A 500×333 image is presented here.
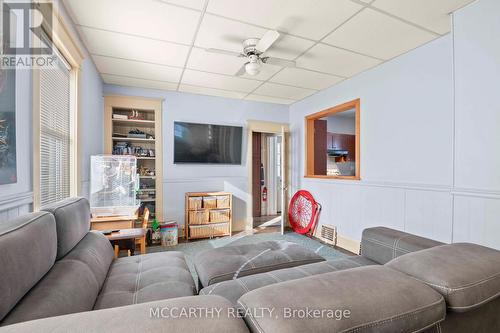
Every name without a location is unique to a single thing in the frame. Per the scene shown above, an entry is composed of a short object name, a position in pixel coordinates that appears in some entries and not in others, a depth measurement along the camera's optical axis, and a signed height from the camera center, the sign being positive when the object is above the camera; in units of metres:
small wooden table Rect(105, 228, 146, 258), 2.28 -0.73
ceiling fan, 2.24 +1.18
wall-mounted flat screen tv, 4.04 +0.40
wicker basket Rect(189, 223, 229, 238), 3.83 -1.14
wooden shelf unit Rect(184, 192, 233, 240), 3.83 -0.87
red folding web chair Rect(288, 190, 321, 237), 4.06 -0.91
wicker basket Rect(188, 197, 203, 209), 3.84 -0.65
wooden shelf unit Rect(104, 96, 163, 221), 3.58 +0.62
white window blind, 1.76 +0.27
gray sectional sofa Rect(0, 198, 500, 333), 0.57 -0.41
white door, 4.31 -0.26
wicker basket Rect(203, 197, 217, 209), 3.93 -0.66
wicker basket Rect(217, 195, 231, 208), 4.03 -0.66
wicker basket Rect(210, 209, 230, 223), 3.95 -0.90
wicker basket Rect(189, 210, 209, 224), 3.83 -0.89
